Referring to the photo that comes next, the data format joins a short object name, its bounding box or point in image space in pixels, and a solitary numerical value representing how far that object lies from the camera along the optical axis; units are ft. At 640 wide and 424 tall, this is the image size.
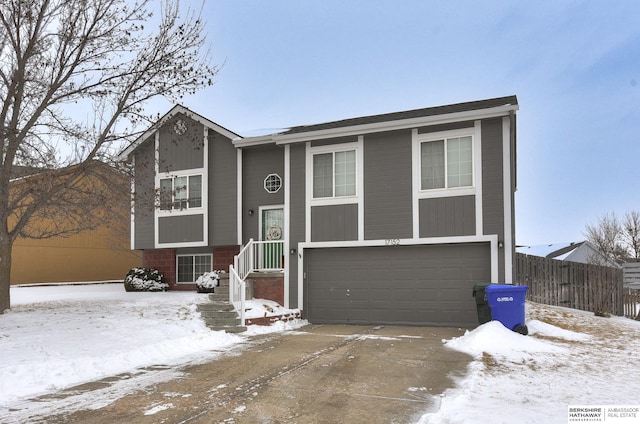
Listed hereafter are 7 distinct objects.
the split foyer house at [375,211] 38.22
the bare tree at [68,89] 33.55
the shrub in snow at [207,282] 47.32
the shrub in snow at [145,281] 54.86
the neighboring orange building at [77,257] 70.85
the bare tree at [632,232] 106.42
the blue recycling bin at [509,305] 32.19
